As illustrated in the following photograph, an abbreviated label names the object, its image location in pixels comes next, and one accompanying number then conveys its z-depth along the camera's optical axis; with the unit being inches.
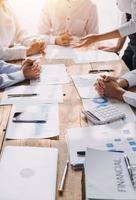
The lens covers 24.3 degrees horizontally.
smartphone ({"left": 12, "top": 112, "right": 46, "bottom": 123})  42.9
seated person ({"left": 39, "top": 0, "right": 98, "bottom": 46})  92.2
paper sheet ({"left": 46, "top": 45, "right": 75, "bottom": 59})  73.1
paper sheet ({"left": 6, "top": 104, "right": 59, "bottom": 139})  39.4
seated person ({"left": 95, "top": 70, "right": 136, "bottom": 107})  48.4
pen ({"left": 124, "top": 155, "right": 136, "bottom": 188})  28.2
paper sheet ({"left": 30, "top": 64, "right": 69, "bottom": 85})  58.4
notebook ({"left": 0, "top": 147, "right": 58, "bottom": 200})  28.6
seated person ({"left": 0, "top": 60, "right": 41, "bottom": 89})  56.6
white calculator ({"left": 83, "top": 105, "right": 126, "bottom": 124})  42.2
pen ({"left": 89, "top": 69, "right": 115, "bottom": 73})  63.3
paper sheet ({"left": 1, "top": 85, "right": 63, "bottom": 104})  49.8
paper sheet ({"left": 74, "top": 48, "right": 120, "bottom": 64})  70.1
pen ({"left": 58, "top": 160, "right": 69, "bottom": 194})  29.4
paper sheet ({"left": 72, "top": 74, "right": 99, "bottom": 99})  52.2
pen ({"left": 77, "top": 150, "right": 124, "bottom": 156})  34.7
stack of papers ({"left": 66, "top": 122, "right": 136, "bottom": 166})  35.3
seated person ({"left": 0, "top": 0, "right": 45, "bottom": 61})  72.0
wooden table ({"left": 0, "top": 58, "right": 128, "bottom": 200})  30.0
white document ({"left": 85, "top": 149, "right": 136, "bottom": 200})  26.2
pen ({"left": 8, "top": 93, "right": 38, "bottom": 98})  52.1
